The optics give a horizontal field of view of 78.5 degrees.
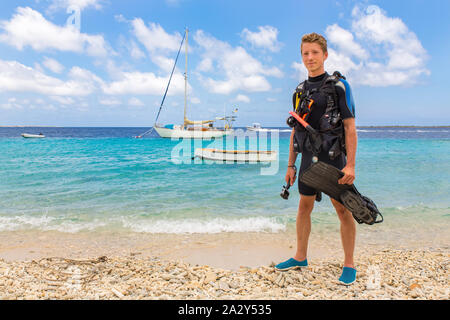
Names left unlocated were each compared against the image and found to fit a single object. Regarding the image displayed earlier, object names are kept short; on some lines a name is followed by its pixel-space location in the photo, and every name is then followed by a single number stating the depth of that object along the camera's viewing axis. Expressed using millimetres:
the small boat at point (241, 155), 19686
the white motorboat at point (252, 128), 137150
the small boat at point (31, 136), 62875
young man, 2496
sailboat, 54000
